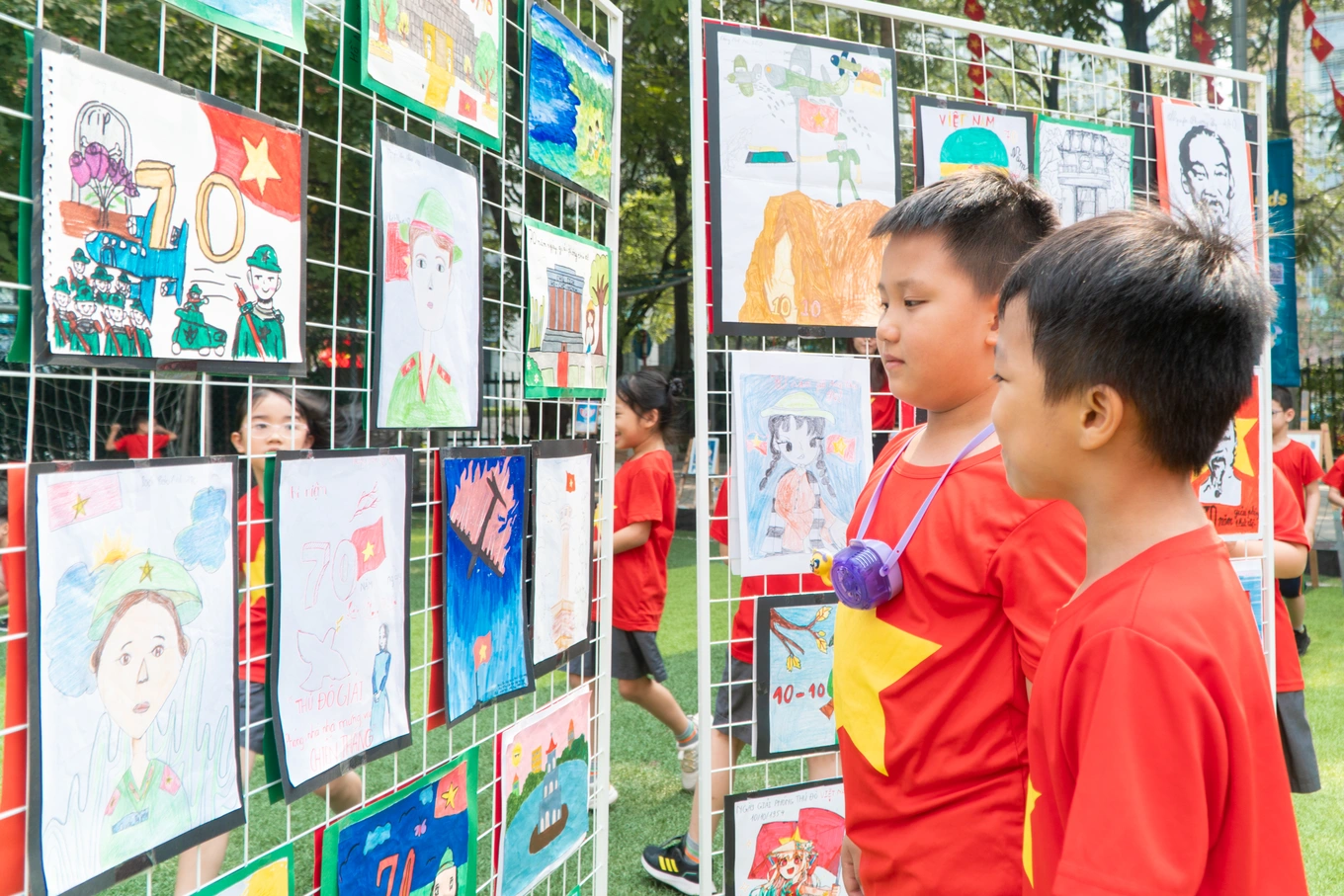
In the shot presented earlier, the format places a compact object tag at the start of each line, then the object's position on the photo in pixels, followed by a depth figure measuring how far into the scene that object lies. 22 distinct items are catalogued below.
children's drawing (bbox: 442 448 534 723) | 1.74
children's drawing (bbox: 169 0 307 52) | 1.19
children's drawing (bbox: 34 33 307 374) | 1.03
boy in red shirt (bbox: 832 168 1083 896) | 1.32
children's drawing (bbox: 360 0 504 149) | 1.50
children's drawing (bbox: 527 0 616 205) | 1.99
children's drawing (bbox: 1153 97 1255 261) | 2.76
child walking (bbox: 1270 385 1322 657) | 5.77
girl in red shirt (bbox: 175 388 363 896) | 1.31
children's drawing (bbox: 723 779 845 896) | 2.32
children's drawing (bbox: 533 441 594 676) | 2.04
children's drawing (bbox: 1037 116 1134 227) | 2.58
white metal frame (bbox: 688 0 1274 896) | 2.16
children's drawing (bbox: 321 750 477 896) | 1.54
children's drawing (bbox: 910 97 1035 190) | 2.44
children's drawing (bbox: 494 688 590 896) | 2.00
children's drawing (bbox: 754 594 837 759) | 2.31
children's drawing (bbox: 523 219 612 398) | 2.03
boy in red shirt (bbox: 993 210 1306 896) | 0.89
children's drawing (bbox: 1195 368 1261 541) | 2.89
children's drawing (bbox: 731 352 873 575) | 2.23
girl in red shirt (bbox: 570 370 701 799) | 3.91
